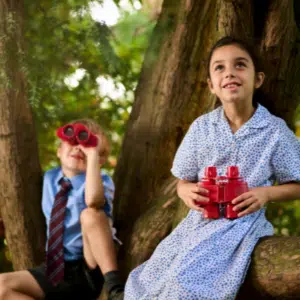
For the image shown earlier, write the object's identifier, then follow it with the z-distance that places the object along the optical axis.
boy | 3.79
